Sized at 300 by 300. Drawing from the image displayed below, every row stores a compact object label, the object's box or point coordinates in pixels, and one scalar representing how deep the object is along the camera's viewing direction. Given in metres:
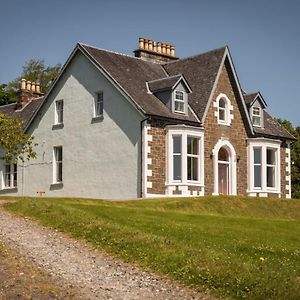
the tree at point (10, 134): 25.29
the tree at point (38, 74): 58.94
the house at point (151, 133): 25.68
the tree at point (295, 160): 47.08
